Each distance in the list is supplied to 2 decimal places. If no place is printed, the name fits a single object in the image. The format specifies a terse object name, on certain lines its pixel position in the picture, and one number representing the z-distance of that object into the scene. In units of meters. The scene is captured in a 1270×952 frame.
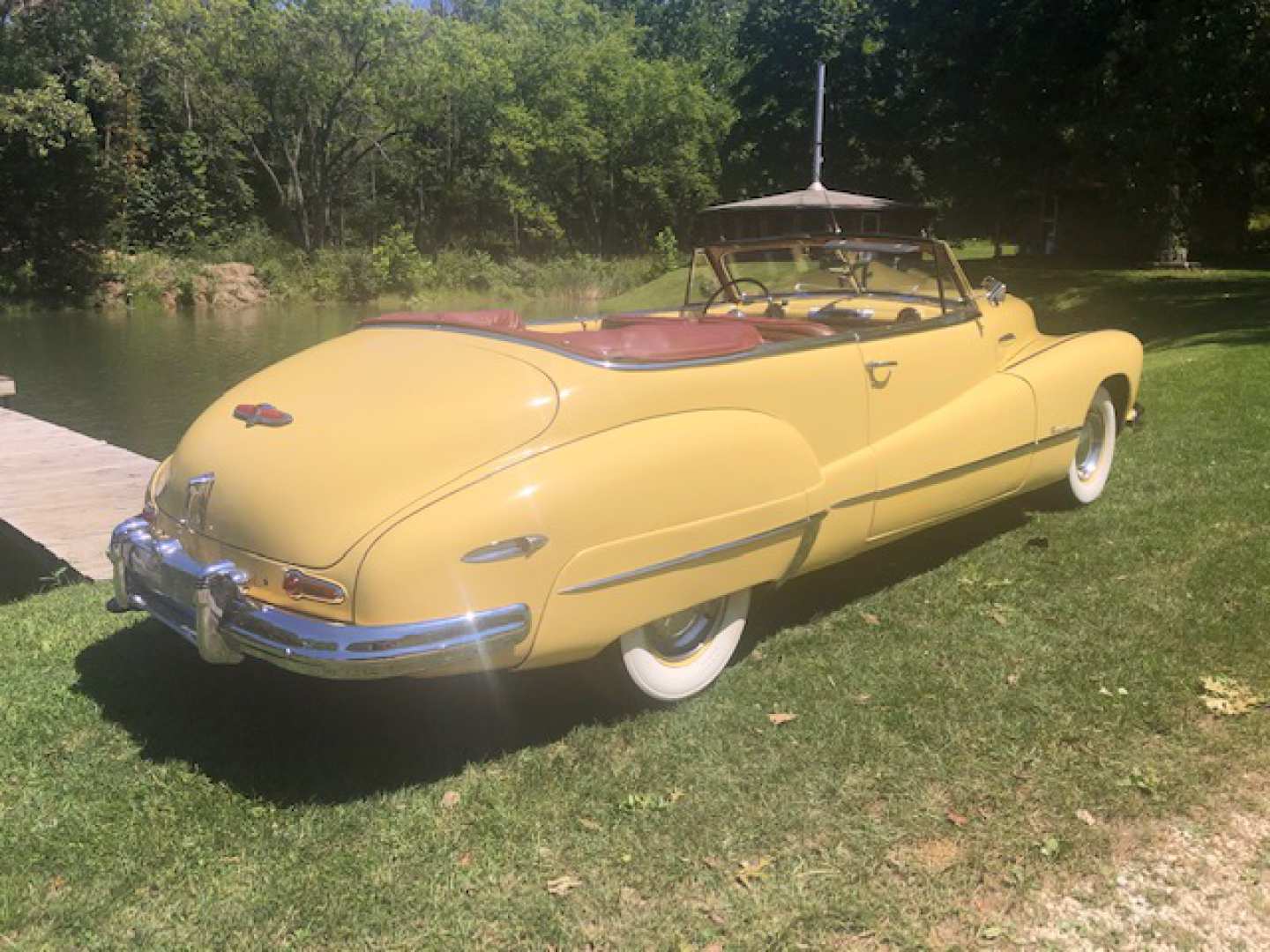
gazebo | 20.58
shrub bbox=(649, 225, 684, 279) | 40.50
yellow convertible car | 2.69
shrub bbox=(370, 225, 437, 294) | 36.69
